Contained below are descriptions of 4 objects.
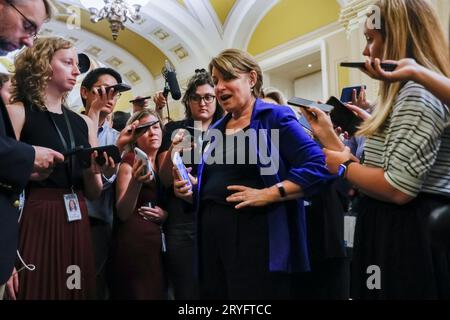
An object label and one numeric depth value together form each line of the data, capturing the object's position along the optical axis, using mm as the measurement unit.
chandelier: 6812
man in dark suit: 1153
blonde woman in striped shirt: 1108
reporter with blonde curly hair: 1551
